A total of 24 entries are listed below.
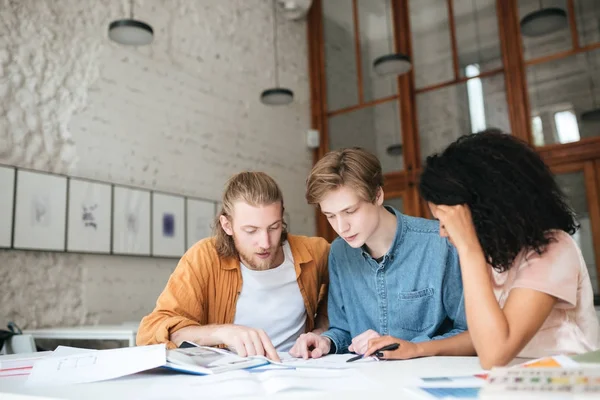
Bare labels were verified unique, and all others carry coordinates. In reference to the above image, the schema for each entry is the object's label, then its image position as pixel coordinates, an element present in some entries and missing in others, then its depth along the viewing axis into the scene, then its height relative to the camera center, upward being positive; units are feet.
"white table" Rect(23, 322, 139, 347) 9.80 -0.55
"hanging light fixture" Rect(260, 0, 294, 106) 16.33 +5.82
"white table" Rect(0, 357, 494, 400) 2.84 -0.52
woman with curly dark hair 4.00 +0.30
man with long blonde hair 6.24 +0.23
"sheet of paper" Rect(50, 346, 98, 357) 4.97 -0.44
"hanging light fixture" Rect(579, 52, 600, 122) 15.81 +4.78
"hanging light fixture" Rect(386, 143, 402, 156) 19.26 +4.83
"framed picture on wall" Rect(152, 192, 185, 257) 14.38 +1.95
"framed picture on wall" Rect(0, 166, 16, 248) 11.17 +2.07
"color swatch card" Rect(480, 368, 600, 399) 2.45 -0.47
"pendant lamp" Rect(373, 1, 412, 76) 15.44 +6.27
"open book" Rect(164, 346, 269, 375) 3.79 -0.48
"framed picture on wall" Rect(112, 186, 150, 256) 13.37 +1.94
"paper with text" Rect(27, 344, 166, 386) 3.60 -0.43
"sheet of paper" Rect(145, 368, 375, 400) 3.00 -0.52
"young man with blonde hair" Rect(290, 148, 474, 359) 5.85 +0.27
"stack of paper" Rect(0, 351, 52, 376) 4.29 -0.50
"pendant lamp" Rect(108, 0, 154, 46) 11.61 +5.67
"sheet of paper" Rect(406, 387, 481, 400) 2.62 -0.52
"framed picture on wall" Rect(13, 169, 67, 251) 11.50 +1.98
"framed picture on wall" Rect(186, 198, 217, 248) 15.42 +2.24
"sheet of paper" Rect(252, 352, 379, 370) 4.11 -0.56
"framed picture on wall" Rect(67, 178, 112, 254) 12.43 +1.96
